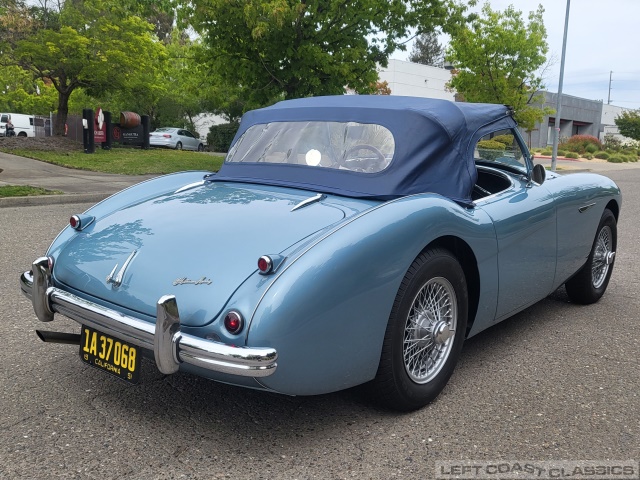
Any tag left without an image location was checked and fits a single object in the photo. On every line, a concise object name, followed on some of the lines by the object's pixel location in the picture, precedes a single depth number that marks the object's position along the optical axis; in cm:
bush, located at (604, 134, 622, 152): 4653
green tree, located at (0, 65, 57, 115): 3275
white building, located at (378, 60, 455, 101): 5075
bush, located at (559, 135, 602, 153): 4372
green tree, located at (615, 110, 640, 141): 5784
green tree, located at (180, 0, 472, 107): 1431
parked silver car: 2962
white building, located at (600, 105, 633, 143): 6344
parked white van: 3144
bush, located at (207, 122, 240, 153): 3216
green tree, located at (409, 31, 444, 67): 7881
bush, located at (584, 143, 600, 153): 4312
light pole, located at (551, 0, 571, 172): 2355
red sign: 2208
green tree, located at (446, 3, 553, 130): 2508
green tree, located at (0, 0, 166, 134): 2016
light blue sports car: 232
